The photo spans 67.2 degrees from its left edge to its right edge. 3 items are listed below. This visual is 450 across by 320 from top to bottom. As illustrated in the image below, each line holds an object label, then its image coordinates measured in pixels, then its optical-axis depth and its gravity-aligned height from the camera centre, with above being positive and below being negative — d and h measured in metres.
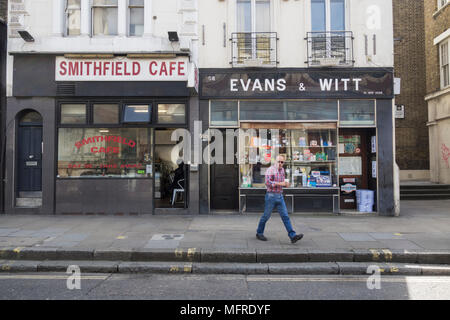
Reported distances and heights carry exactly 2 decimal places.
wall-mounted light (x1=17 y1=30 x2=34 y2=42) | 10.22 +4.11
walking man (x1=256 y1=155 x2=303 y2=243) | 7.32 -0.56
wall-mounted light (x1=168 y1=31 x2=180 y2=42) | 10.22 +4.07
